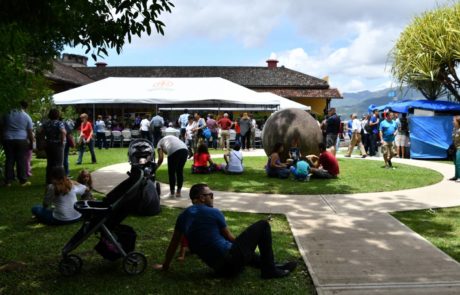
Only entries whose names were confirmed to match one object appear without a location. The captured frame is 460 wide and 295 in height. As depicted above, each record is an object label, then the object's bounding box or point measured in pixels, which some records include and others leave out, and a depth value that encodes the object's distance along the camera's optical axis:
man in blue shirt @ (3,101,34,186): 9.90
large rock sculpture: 12.45
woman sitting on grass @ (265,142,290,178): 11.43
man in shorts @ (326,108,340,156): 15.84
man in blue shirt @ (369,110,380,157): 18.39
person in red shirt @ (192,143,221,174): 12.20
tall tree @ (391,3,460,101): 19.17
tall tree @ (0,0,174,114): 4.75
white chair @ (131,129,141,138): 23.75
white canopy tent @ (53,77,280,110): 21.45
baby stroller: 4.61
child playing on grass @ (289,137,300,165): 11.85
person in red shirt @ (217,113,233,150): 19.70
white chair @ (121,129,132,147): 23.08
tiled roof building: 43.47
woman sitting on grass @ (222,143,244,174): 12.20
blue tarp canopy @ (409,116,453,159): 17.75
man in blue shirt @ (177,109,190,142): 21.00
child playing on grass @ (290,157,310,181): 10.98
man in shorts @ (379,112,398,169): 13.58
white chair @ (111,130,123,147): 22.81
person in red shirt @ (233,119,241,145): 20.73
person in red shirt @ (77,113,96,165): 14.55
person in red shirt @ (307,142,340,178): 11.37
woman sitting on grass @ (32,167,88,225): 6.14
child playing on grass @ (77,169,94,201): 7.36
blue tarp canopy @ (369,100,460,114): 18.06
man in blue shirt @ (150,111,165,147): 20.34
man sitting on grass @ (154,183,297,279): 4.37
